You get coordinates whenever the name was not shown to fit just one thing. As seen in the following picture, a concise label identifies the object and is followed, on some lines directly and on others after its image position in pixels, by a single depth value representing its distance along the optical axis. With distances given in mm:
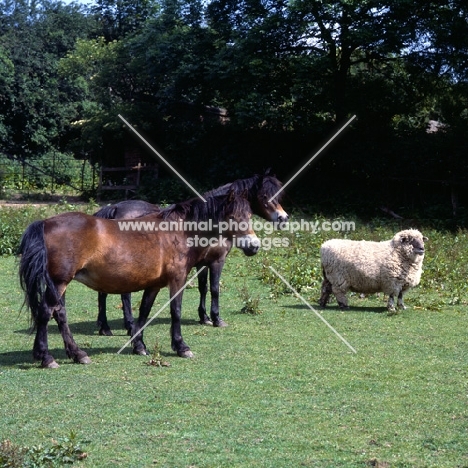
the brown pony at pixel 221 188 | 11086
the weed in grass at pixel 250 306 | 12633
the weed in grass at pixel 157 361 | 8867
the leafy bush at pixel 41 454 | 5539
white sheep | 12617
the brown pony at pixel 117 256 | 8727
